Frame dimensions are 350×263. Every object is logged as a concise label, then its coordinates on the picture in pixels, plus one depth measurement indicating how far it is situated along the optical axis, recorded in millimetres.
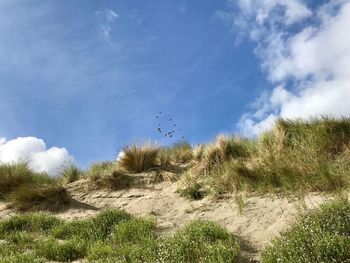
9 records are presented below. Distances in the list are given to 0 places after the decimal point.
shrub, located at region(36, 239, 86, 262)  9430
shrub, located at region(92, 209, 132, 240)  10742
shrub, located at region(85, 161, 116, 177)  15901
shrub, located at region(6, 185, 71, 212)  13766
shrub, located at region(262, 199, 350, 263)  7000
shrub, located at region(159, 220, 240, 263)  7898
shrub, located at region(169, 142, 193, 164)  16344
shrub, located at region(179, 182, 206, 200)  12453
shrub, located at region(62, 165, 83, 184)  16812
